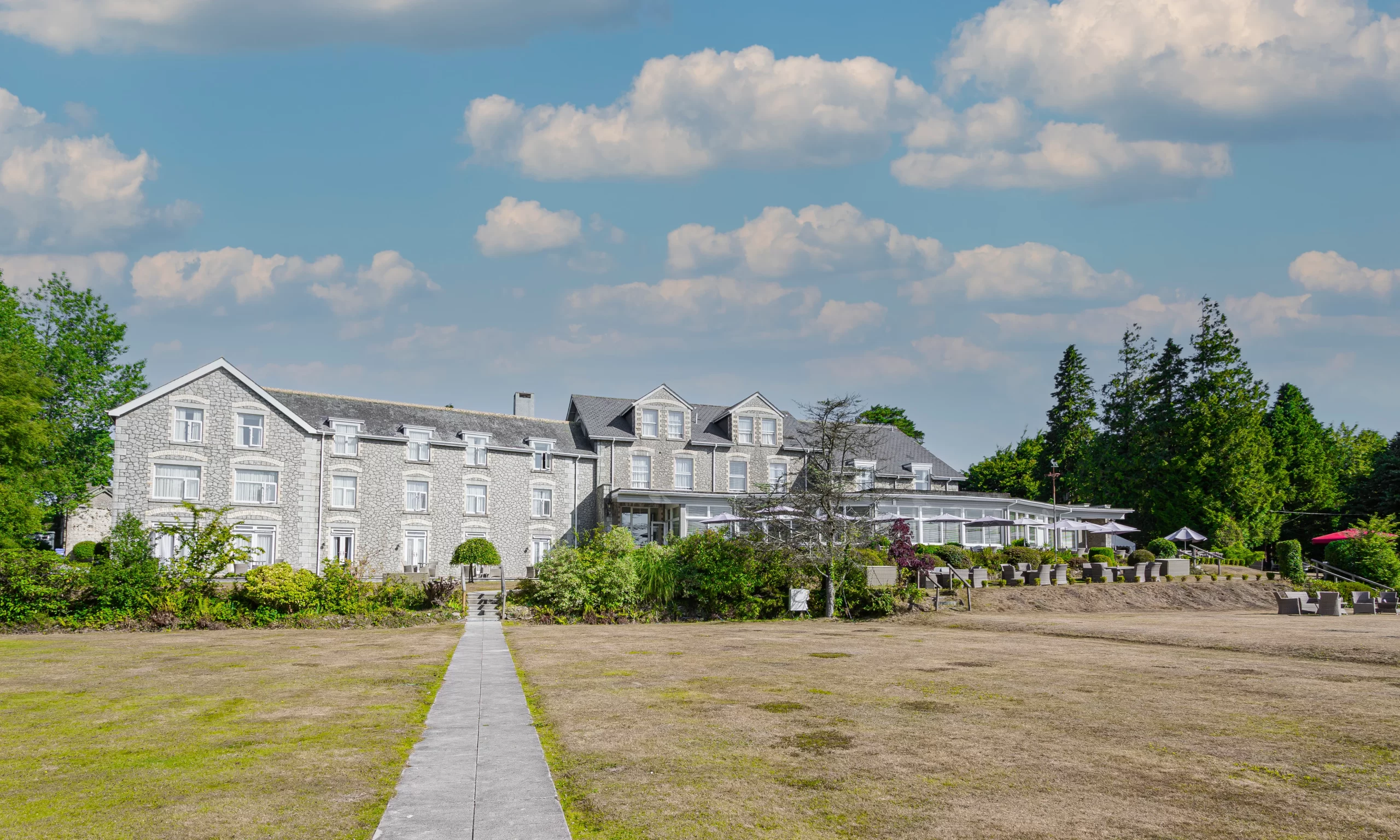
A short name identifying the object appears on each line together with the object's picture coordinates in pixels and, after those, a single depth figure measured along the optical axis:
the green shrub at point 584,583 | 27.75
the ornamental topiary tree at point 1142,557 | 45.69
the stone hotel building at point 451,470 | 40.12
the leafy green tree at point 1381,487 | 57.66
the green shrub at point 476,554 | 43.81
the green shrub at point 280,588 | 25.22
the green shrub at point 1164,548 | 47.14
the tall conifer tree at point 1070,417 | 76.56
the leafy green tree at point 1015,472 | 82.31
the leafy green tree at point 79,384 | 49.81
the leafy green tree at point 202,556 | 25.23
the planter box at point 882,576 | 32.34
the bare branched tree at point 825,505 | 29.45
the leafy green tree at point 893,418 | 87.44
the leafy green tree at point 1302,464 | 66.62
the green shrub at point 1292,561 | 41.84
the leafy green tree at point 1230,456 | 56.97
